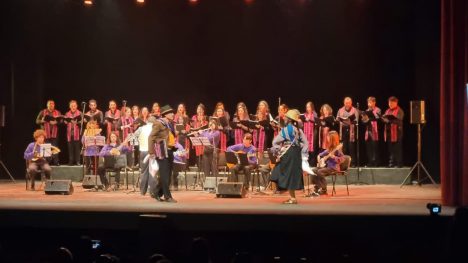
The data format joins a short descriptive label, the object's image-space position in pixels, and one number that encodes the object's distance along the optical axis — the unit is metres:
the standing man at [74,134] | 17.47
